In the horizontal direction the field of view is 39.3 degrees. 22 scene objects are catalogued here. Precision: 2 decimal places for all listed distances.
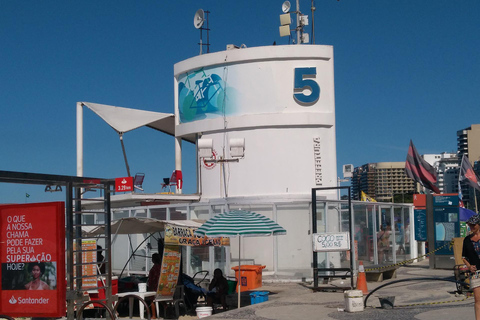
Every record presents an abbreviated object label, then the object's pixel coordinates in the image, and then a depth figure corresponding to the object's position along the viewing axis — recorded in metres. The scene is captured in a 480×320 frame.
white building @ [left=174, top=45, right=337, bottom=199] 26.95
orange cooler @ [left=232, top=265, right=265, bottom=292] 19.62
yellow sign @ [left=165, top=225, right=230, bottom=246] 15.53
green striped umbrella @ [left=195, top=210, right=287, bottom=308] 15.64
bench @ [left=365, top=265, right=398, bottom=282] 20.36
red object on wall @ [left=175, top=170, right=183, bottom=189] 31.72
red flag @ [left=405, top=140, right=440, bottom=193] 30.20
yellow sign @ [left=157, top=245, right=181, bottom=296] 15.22
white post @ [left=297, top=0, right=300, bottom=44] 30.35
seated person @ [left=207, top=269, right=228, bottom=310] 17.14
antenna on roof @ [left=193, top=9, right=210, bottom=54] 32.97
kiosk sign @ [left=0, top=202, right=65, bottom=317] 10.46
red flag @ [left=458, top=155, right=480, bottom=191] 32.50
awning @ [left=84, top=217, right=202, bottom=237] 16.75
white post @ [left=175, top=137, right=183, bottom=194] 32.34
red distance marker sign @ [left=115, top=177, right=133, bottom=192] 24.74
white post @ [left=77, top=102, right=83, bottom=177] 31.39
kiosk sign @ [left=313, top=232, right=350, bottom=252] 17.67
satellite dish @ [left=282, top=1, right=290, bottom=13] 31.66
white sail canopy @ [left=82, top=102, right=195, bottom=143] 30.69
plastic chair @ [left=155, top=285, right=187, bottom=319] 15.31
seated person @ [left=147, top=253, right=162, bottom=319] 16.27
